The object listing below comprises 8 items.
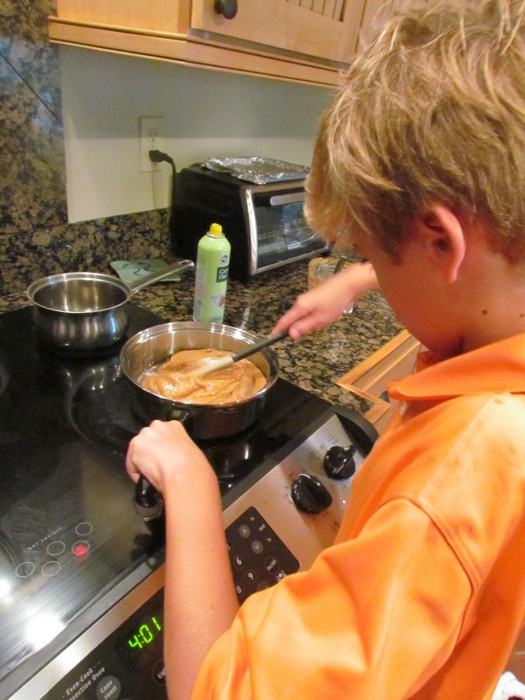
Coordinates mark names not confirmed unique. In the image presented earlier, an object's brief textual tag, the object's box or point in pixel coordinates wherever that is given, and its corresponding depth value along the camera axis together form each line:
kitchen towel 1.19
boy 0.34
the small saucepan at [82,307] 0.86
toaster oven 1.20
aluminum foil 1.25
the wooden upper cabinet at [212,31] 0.78
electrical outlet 1.21
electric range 0.48
